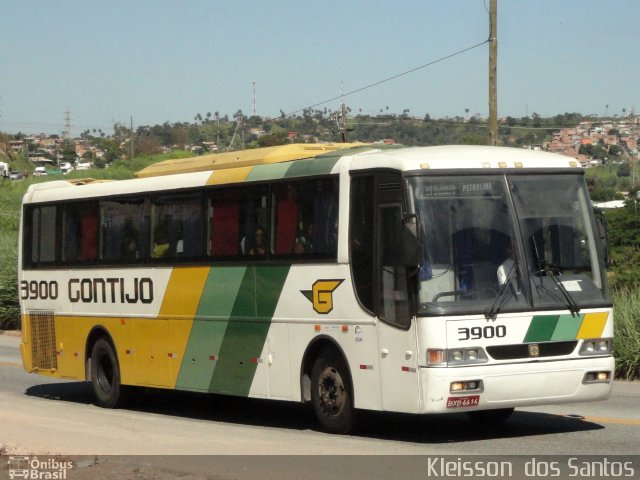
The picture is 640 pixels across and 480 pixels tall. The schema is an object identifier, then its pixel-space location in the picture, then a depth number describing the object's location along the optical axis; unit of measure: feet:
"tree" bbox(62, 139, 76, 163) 485.89
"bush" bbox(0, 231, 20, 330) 115.85
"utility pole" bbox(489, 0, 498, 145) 90.48
